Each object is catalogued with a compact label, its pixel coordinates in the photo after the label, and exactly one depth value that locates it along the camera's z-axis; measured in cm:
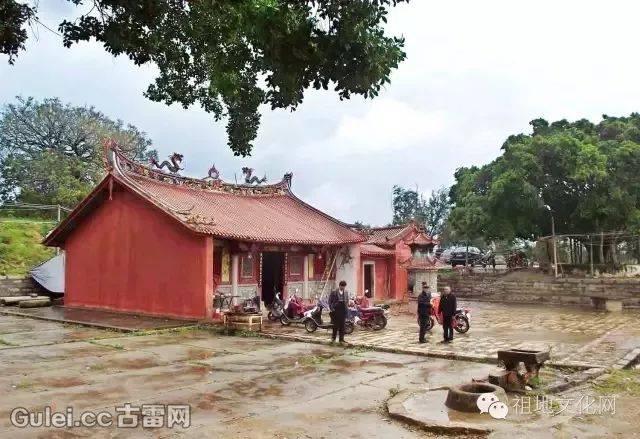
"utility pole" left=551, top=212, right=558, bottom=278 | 2628
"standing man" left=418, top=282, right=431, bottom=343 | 1241
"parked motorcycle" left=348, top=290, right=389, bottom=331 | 1470
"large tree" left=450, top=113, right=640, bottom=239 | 2483
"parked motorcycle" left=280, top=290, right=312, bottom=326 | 1543
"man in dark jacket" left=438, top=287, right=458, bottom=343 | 1239
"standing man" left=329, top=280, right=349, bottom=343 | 1239
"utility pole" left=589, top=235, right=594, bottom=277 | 2561
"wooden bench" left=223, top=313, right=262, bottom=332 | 1395
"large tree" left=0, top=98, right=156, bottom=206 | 3344
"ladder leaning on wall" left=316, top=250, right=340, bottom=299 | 2114
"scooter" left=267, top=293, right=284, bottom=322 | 1574
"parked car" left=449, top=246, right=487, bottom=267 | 3684
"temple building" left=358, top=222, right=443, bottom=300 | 2431
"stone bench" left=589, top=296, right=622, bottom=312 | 2278
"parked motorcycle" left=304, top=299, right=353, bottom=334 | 1392
